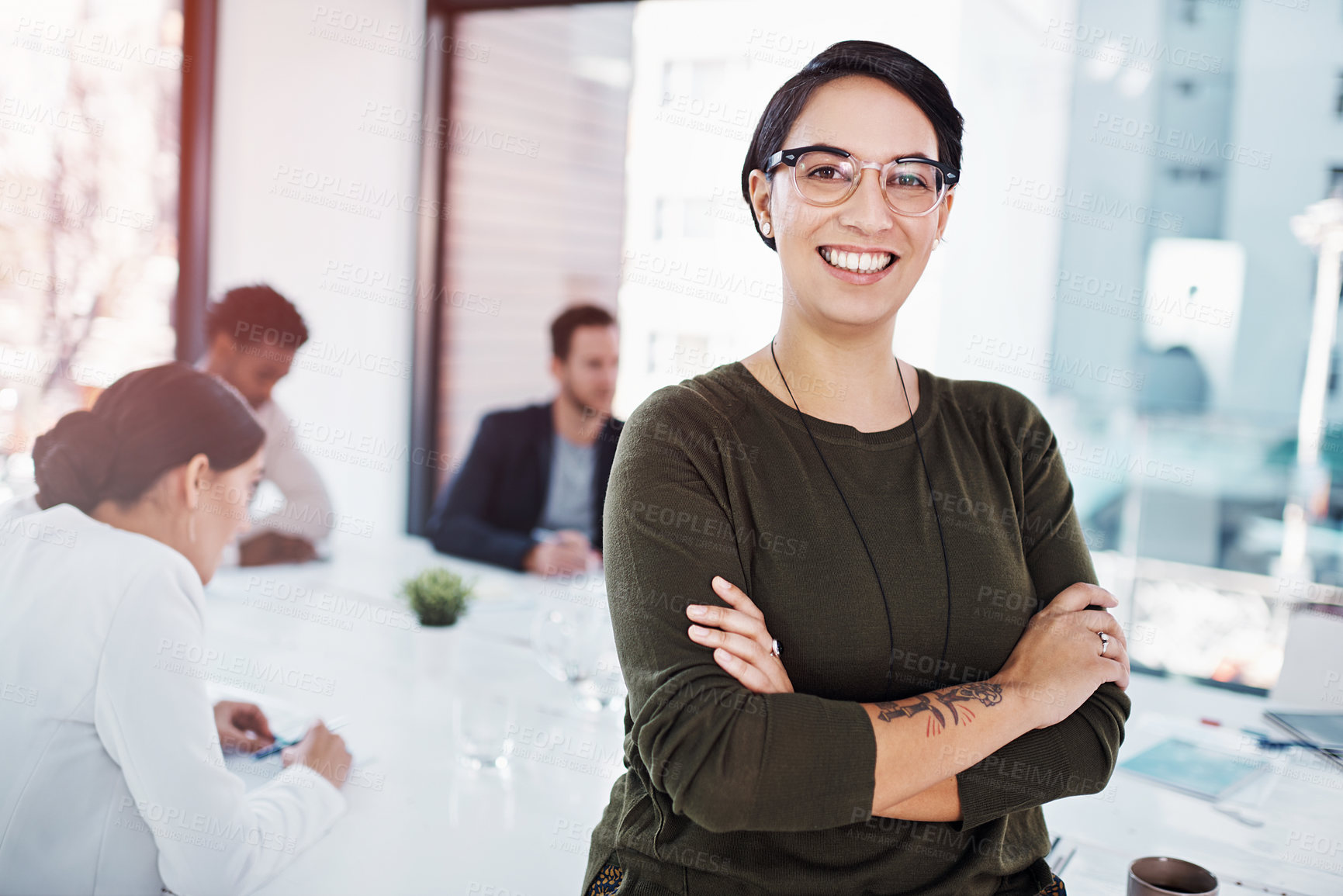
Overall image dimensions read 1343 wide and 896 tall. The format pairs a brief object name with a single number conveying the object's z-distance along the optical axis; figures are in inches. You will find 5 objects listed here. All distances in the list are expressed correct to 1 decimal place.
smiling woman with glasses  40.4
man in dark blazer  127.8
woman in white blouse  51.8
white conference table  53.9
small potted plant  81.3
